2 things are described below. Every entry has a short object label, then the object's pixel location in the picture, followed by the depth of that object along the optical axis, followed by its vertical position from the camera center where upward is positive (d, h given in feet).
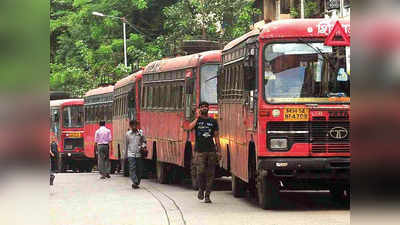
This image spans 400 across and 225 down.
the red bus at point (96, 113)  127.65 -1.10
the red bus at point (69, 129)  154.10 -3.96
